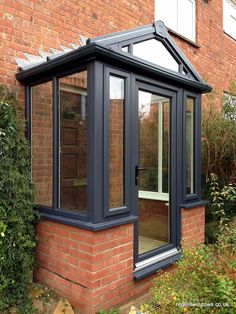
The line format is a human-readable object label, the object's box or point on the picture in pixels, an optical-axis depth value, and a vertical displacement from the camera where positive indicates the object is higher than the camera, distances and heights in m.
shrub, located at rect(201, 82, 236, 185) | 5.64 +0.25
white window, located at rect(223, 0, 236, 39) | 8.38 +3.89
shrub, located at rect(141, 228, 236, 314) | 1.85 -0.89
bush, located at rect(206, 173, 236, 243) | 5.18 -1.15
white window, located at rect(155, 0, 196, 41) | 6.20 +2.99
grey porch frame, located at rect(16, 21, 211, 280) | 2.91 +0.51
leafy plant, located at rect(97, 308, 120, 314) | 2.89 -1.53
